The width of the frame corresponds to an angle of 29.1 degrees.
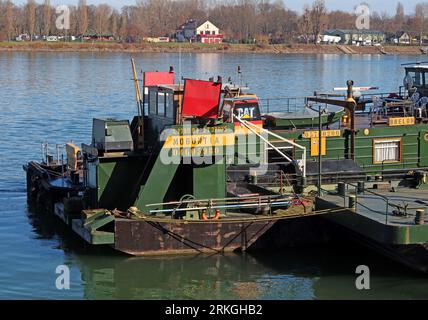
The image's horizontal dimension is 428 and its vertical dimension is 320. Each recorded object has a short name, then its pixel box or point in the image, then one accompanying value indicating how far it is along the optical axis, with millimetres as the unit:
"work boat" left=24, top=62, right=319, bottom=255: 22953
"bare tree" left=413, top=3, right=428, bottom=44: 189238
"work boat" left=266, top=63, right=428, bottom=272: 21297
